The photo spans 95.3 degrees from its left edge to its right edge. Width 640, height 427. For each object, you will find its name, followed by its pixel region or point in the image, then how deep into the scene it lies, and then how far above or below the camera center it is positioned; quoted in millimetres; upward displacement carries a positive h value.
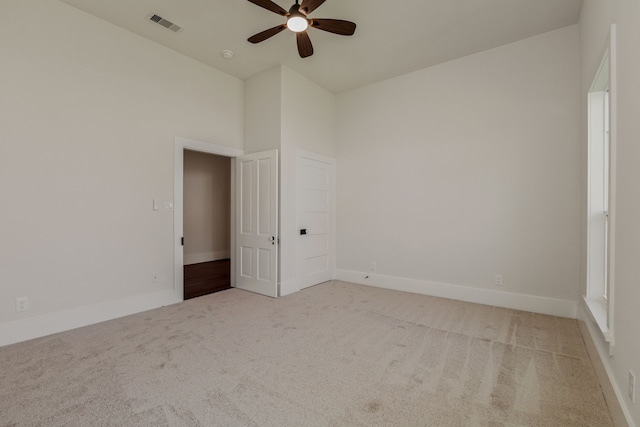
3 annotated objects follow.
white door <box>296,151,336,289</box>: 4590 -105
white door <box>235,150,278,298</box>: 4215 -163
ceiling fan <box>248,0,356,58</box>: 2572 +1802
